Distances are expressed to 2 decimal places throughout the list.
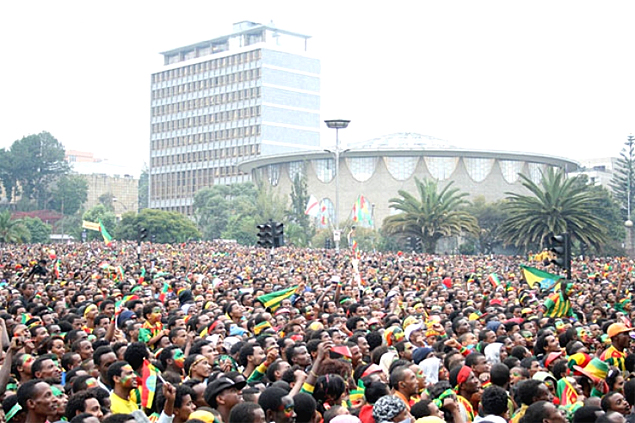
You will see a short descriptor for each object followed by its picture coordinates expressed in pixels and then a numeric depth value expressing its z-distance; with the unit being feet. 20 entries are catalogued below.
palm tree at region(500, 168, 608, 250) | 165.99
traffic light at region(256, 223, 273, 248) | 83.71
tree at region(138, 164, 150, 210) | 549.38
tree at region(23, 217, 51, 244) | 320.29
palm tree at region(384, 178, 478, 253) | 214.48
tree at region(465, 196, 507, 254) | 282.56
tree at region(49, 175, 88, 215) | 444.55
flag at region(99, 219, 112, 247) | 123.93
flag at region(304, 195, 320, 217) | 206.05
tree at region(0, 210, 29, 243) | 222.69
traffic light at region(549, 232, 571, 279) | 65.00
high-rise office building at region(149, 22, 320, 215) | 446.19
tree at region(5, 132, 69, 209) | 453.17
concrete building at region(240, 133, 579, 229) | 339.16
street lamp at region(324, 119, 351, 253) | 140.54
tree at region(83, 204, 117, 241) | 344.96
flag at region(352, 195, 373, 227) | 201.26
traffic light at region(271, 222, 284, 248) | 84.02
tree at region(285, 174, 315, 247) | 296.51
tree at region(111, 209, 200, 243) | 292.40
